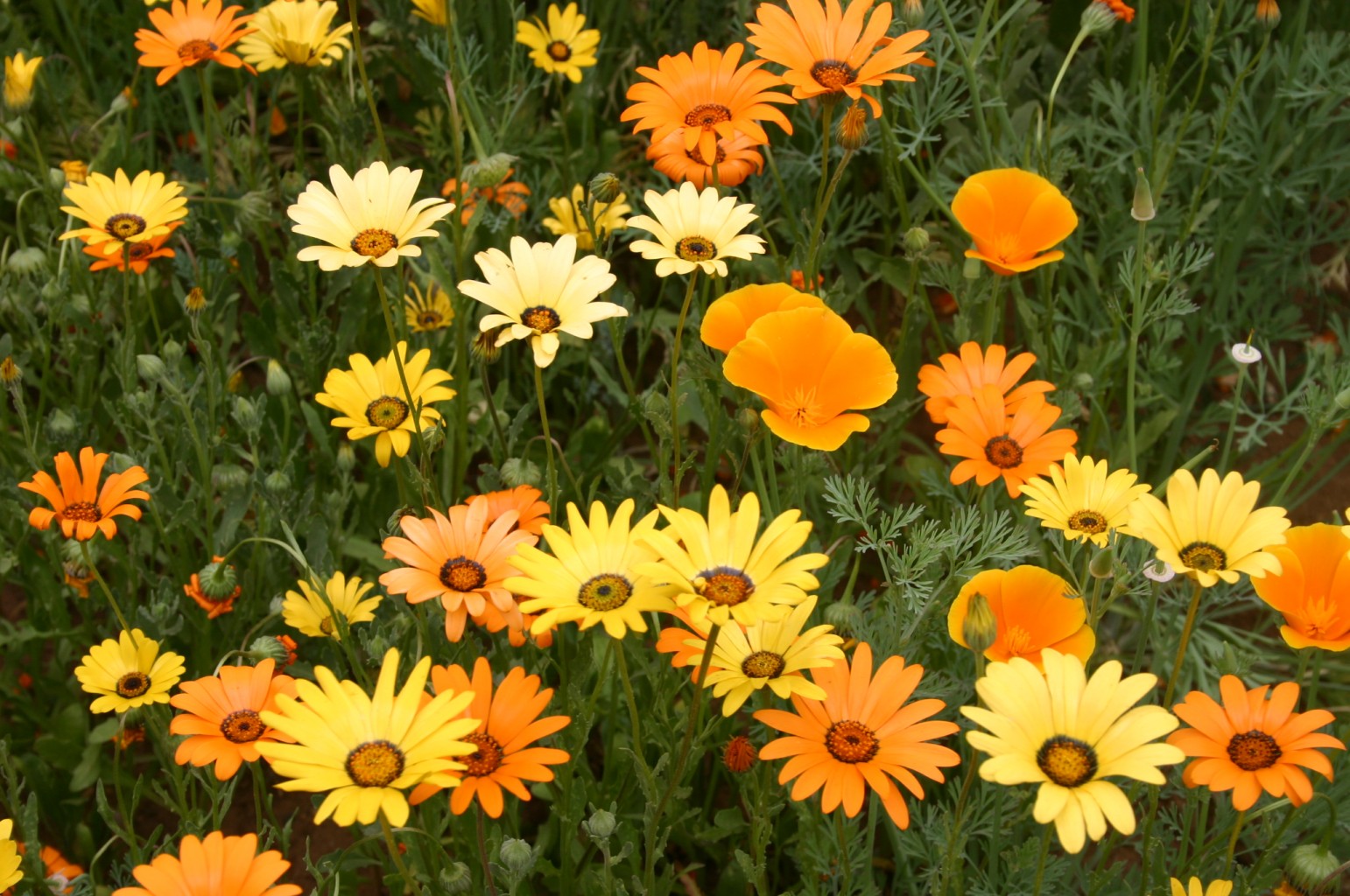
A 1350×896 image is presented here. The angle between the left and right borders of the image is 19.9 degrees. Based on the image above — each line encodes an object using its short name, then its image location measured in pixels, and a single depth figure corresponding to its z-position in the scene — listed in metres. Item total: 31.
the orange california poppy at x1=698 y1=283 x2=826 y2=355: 1.12
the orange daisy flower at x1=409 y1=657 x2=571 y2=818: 1.05
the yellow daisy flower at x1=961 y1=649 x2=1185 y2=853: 0.98
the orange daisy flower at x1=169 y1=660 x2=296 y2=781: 1.07
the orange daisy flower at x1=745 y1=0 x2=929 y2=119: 1.15
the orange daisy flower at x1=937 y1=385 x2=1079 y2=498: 1.14
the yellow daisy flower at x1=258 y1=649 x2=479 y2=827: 0.99
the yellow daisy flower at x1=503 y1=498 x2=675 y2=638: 1.02
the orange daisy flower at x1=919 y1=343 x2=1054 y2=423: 1.17
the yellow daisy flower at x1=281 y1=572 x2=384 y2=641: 1.13
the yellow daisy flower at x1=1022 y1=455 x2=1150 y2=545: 1.09
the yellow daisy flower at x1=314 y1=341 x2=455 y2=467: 1.15
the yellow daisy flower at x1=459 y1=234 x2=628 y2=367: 1.09
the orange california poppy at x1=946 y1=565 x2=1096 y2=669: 1.09
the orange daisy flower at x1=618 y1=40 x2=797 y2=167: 1.17
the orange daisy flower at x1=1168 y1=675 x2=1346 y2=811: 1.03
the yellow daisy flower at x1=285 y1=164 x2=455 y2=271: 1.11
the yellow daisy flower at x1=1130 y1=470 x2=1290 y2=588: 1.04
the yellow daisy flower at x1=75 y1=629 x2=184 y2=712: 1.11
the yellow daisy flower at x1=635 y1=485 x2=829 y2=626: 1.01
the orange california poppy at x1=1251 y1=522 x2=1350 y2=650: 1.07
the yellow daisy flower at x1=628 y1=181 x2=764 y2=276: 1.12
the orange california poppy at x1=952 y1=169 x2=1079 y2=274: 1.17
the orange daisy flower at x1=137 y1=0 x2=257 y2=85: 1.25
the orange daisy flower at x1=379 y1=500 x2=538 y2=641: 1.06
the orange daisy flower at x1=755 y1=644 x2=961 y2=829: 1.04
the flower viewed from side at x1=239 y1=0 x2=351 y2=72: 1.30
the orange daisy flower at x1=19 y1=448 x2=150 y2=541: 1.15
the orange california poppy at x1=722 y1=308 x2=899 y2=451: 1.10
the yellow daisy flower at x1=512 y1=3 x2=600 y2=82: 1.36
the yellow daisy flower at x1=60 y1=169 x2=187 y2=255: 1.21
